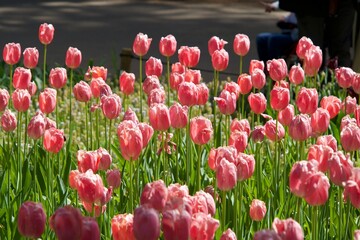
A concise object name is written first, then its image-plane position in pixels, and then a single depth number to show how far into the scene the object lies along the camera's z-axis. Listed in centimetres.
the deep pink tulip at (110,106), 531
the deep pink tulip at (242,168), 444
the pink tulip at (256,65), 643
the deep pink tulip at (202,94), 548
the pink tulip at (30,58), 646
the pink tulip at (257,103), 552
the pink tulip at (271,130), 526
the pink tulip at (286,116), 528
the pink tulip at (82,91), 589
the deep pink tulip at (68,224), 312
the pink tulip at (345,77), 610
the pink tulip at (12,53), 638
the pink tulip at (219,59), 611
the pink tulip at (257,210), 451
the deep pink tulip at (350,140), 459
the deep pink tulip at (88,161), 469
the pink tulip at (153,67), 637
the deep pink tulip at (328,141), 471
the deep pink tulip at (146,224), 296
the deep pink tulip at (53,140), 499
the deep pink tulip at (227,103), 565
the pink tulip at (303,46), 636
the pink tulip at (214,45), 646
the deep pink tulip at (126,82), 612
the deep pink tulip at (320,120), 497
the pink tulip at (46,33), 671
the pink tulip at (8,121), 548
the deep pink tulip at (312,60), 607
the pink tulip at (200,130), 472
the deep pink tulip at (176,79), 610
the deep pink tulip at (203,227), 328
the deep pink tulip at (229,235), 342
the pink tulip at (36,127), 510
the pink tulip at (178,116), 496
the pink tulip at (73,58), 645
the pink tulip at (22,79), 599
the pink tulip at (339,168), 405
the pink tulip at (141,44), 649
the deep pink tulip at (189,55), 629
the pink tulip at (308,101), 523
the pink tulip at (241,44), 646
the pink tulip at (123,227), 338
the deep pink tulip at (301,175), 378
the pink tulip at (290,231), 312
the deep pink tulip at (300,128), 473
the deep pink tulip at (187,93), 524
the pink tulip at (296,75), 611
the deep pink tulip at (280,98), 531
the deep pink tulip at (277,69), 600
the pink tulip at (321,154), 444
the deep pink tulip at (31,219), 343
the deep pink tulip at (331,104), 552
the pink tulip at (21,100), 555
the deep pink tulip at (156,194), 349
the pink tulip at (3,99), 569
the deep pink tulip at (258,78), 601
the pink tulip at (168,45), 635
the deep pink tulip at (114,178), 466
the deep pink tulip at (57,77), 611
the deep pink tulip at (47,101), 557
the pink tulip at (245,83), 600
